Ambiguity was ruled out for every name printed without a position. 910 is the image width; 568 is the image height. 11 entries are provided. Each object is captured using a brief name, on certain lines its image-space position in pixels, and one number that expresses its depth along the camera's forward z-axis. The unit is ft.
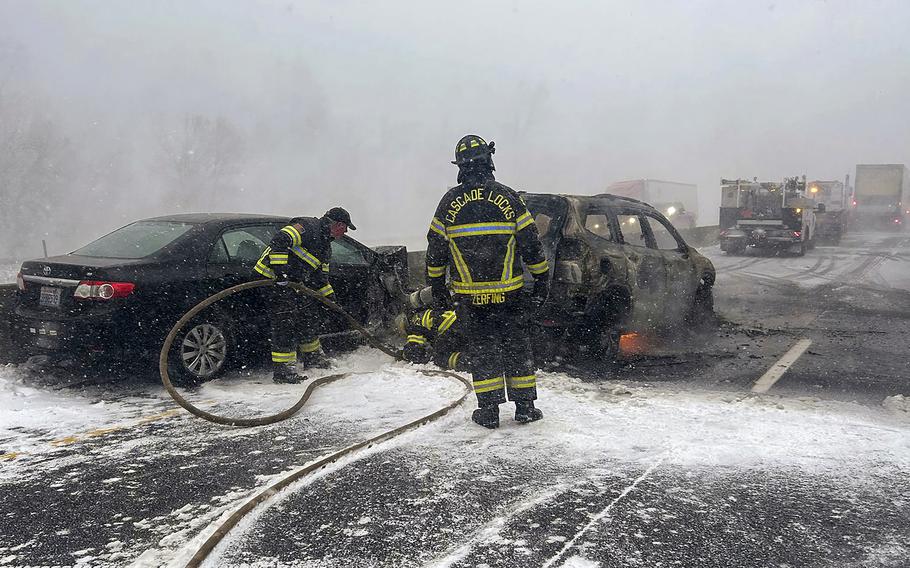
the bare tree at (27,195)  147.43
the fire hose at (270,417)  9.20
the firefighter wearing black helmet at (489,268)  13.65
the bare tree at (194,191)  181.78
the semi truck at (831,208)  81.46
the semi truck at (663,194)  107.04
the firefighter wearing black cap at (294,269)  18.25
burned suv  19.80
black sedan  16.42
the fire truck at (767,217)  65.41
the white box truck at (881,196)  106.63
